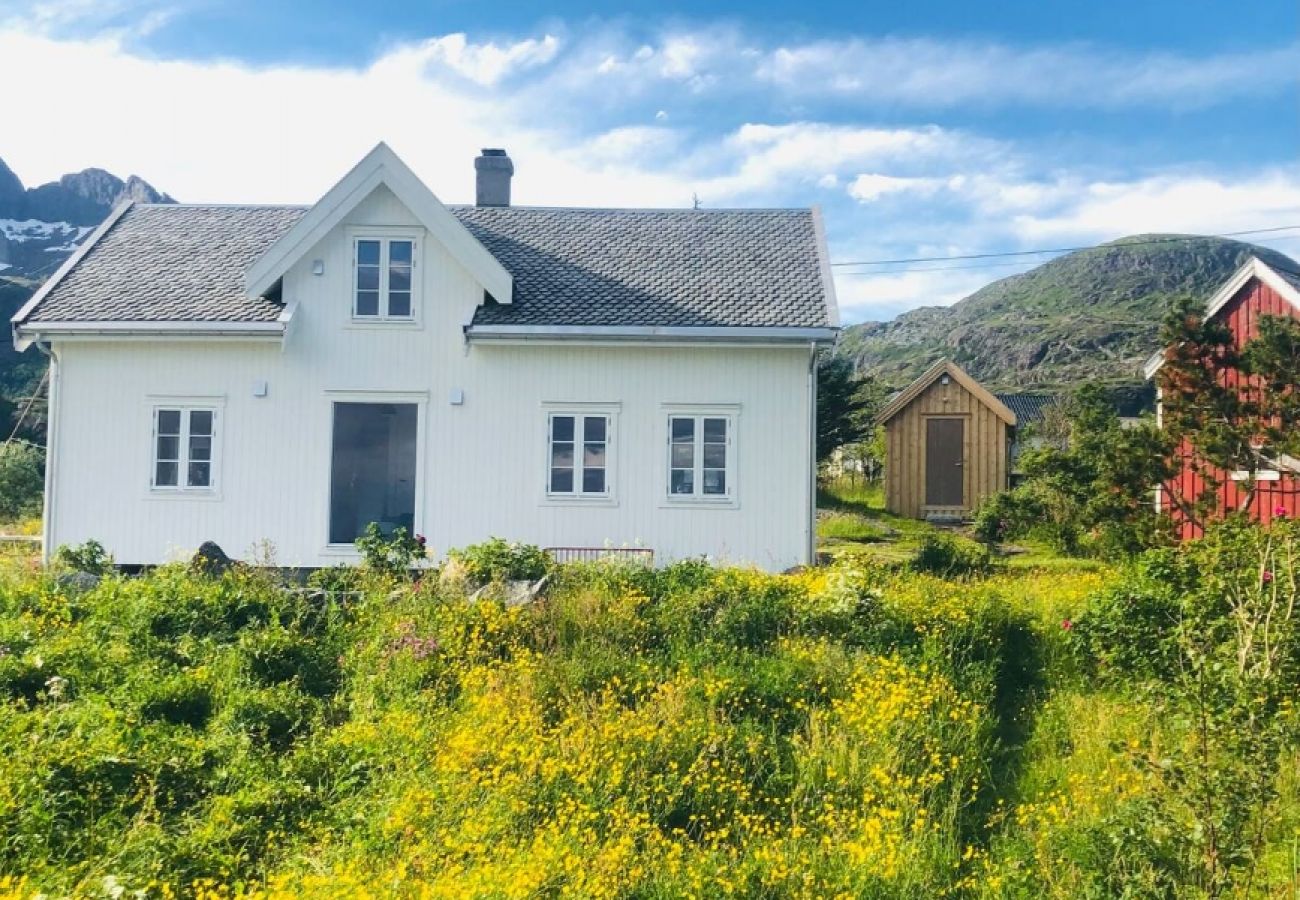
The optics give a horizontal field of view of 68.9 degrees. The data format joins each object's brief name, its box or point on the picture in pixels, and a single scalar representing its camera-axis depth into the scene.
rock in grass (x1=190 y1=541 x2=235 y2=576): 11.61
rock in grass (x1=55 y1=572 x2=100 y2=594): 10.61
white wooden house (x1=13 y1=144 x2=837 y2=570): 13.70
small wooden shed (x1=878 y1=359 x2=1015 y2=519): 23.83
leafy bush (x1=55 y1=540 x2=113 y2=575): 12.69
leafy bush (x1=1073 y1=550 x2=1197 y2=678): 8.09
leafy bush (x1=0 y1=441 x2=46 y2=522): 22.02
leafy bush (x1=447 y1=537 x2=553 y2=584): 11.11
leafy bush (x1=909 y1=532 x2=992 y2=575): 13.35
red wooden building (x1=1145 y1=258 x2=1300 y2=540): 13.37
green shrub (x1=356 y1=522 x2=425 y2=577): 11.79
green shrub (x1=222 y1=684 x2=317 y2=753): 7.18
